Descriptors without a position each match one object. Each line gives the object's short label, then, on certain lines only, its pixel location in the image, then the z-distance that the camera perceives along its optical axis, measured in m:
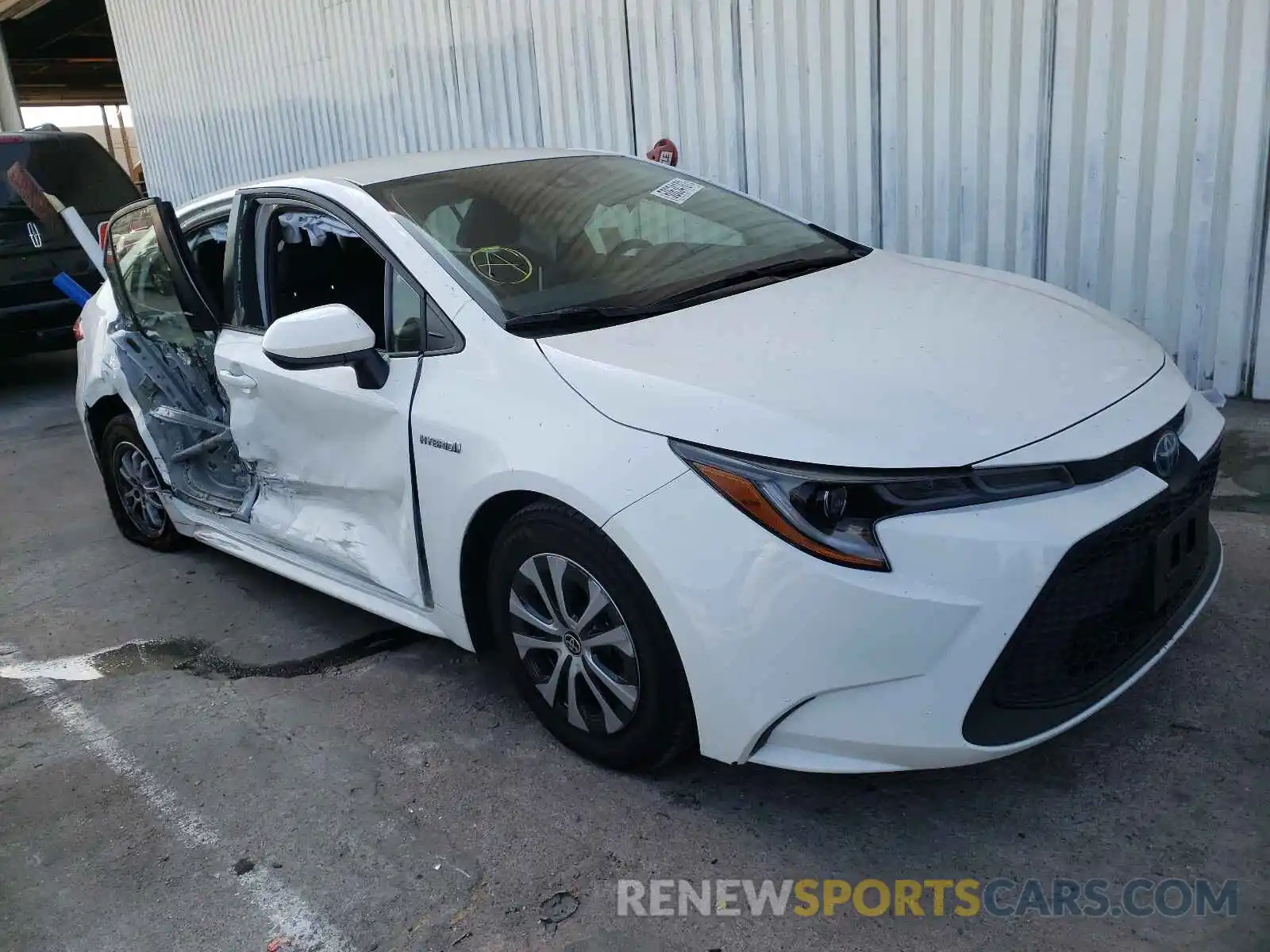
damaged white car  2.21
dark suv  8.38
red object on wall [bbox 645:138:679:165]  5.81
